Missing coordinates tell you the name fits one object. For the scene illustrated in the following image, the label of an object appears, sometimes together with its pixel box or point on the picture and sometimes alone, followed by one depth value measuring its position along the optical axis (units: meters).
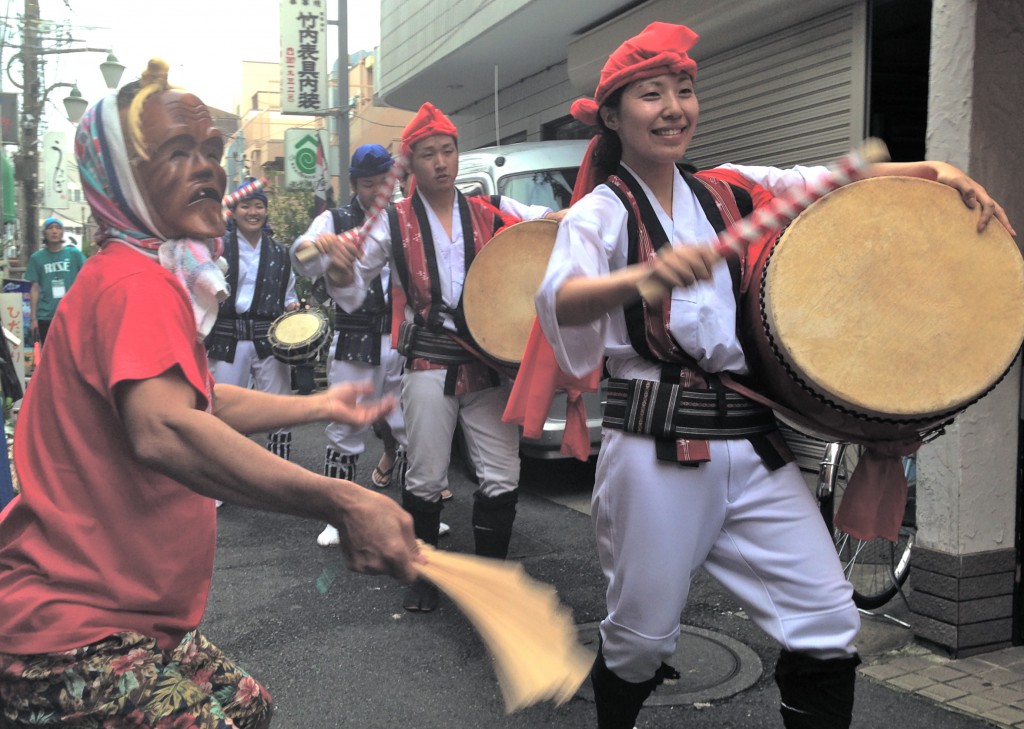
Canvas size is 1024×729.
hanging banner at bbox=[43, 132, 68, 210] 24.20
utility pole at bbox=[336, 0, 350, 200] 15.09
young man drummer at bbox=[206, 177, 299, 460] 7.14
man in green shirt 12.47
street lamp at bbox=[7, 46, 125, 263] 19.19
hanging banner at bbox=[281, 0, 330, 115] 16.03
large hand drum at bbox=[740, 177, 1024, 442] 2.45
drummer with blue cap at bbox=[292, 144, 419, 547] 6.12
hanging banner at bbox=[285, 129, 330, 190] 15.63
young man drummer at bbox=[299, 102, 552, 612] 4.72
